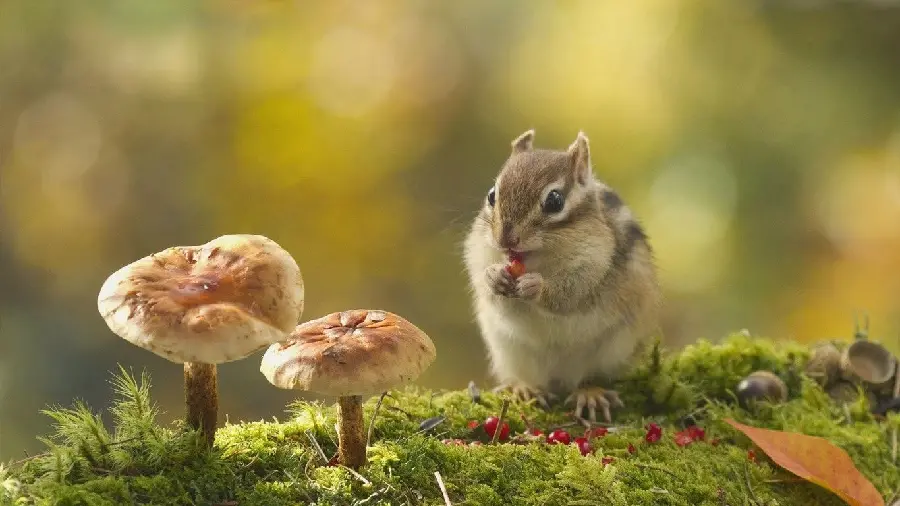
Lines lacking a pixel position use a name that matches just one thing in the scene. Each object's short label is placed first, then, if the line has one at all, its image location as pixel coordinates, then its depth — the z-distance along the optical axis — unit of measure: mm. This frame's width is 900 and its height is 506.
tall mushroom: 3508
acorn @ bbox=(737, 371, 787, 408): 6191
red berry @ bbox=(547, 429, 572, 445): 5184
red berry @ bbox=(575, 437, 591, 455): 5139
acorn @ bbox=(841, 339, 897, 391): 6457
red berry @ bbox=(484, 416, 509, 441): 5312
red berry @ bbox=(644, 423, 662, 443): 5344
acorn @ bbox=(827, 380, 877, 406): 6512
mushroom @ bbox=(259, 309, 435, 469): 3816
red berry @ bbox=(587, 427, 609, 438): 5459
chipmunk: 5645
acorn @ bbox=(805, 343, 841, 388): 6668
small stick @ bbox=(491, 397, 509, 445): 5068
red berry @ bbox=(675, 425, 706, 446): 5431
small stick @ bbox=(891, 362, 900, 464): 5793
